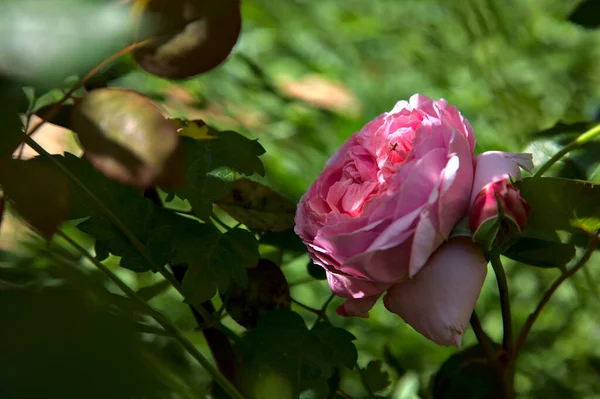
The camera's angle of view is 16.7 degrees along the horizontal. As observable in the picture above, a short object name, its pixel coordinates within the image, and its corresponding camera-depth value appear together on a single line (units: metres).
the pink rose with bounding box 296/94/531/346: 0.82
